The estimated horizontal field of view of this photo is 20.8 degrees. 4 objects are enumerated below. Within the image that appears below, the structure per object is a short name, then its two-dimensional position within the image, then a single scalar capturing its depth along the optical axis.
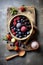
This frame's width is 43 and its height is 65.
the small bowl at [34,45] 1.27
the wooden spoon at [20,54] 1.30
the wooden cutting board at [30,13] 1.31
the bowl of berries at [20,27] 1.24
